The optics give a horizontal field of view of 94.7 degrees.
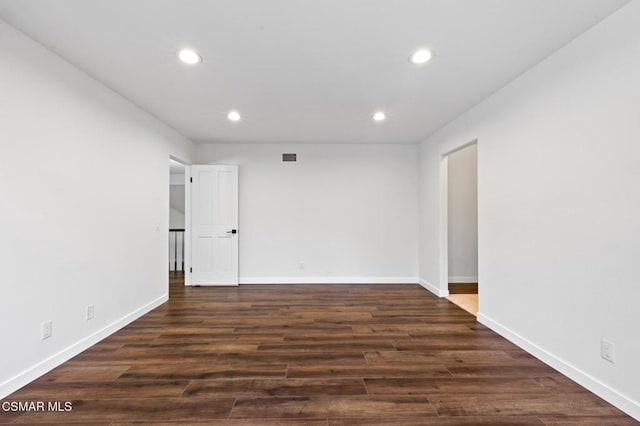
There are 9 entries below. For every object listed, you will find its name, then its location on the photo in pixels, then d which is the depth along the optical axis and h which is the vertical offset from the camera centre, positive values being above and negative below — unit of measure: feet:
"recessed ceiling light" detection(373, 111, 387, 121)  12.48 +4.42
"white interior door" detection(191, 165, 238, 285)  17.03 -0.44
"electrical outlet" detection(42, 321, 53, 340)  7.52 -2.89
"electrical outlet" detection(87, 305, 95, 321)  9.05 -2.92
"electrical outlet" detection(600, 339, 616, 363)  6.34 -2.91
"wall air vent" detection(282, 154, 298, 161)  17.74 +3.63
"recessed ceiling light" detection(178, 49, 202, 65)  7.80 +4.38
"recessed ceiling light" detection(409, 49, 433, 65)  7.81 +4.38
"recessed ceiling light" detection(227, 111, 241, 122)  12.51 +4.43
